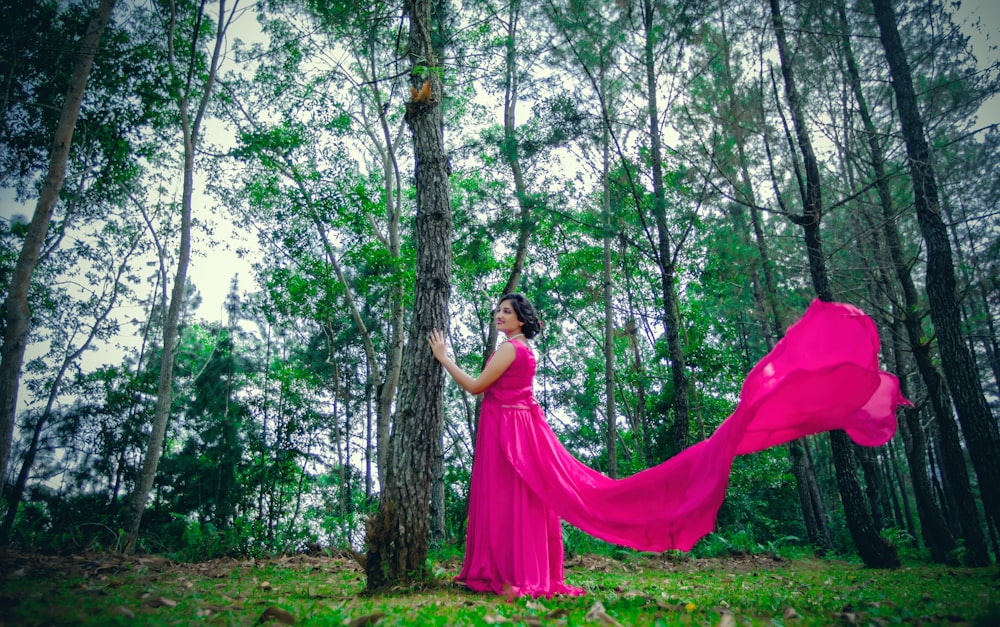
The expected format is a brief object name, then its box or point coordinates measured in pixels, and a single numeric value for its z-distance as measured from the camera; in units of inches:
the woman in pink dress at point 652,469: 132.0
